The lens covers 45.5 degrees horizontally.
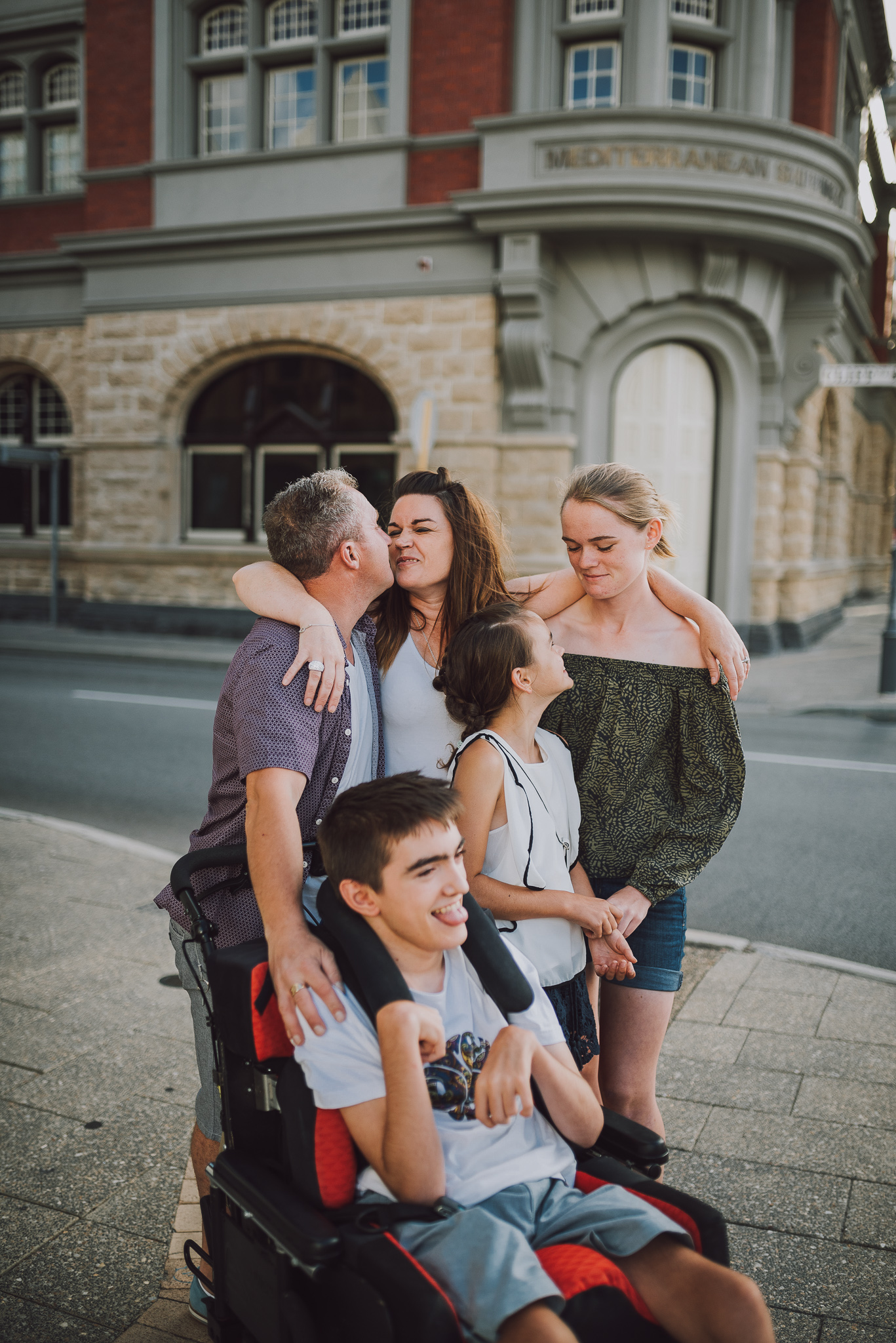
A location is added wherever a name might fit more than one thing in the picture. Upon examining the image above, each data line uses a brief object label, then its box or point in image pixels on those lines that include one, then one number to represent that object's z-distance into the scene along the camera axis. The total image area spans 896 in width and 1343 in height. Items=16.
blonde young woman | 2.53
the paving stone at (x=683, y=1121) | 3.25
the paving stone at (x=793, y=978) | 4.38
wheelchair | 1.65
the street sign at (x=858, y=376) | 11.62
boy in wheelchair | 1.68
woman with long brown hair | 2.48
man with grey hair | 2.06
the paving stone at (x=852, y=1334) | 2.39
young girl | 2.28
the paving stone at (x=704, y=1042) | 3.80
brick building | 14.08
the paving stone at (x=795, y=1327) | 2.40
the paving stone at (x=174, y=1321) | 2.42
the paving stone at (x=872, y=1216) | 2.75
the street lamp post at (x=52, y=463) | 16.52
